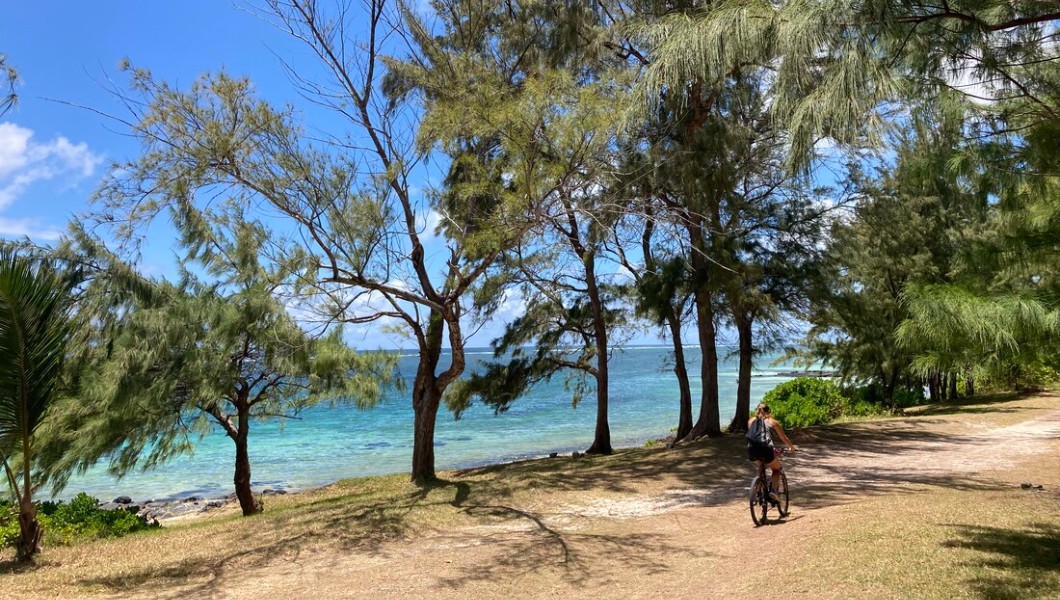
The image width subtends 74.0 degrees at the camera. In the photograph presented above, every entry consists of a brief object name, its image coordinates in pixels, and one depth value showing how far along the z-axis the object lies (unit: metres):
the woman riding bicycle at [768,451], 7.34
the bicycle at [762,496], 7.35
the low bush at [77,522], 8.27
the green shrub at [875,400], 20.20
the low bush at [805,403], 19.47
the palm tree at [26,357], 6.48
